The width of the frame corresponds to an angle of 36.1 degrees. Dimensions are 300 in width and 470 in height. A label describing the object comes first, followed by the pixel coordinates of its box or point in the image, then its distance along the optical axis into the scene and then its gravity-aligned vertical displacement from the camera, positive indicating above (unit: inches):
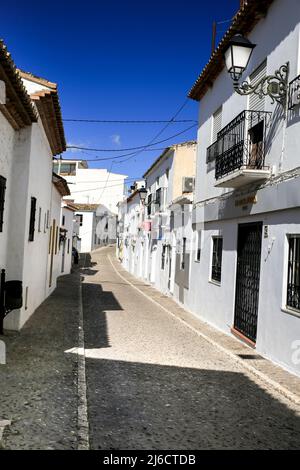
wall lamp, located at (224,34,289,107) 272.5 +109.4
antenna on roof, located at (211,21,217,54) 497.7 +227.3
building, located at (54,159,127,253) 1878.7 +215.3
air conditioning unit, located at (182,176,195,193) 611.2 +81.7
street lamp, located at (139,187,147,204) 1039.7 +113.3
